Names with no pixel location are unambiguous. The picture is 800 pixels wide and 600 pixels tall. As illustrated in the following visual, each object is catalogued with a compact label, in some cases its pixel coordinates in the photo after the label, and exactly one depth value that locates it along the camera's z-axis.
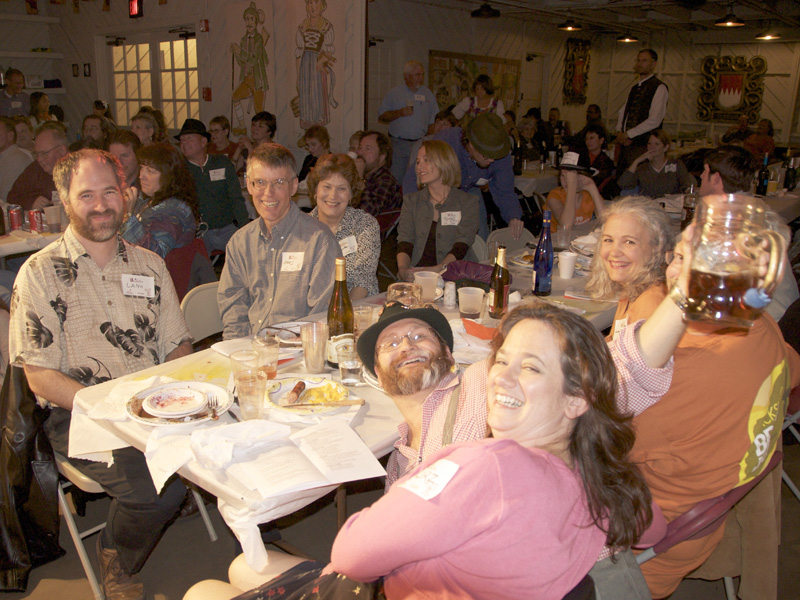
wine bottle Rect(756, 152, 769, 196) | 6.32
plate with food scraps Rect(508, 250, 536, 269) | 3.49
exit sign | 9.70
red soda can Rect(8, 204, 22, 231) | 4.14
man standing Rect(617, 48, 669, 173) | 7.49
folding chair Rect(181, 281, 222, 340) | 2.61
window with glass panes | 9.65
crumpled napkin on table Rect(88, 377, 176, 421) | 1.70
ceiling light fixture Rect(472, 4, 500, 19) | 9.27
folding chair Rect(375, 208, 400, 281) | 4.92
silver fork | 1.69
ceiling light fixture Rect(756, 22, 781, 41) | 11.23
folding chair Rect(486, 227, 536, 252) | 3.96
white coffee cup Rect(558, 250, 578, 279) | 3.24
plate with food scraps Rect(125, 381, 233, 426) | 1.64
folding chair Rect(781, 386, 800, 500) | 2.48
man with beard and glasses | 1.58
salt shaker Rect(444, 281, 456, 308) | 2.70
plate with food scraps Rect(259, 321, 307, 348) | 2.19
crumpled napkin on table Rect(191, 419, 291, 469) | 1.47
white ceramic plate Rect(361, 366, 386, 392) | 1.93
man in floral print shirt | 2.02
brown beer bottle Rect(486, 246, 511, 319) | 2.56
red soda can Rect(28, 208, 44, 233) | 4.05
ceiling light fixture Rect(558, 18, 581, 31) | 11.21
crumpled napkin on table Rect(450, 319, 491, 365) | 2.12
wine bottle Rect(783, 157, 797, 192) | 7.03
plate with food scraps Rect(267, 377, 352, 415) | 1.75
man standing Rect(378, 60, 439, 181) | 7.89
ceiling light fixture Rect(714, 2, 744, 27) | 9.51
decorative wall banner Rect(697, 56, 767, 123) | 13.06
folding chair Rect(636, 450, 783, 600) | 1.41
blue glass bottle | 2.99
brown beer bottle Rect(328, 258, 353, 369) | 2.30
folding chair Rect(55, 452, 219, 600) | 2.04
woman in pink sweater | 1.02
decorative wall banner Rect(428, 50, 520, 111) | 10.48
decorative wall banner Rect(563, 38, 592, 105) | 13.89
